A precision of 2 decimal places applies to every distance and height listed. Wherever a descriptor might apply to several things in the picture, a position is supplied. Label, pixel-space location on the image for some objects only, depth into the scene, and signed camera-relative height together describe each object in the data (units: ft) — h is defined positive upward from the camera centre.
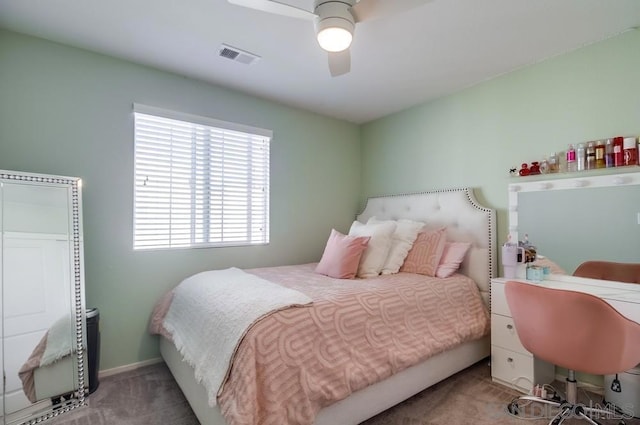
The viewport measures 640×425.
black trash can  6.82 -3.03
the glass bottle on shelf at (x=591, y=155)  6.90 +1.29
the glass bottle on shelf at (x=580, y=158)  7.04 +1.25
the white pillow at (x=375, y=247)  8.08 -0.94
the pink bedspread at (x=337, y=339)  4.22 -2.24
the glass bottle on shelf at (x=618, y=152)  6.50 +1.28
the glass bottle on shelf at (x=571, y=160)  7.22 +1.24
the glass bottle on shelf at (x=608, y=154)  6.66 +1.28
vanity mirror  6.49 -0.12
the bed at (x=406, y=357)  4.75 -2.72
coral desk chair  4.67 -1.97
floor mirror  5.83 -1.70
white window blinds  8.17 +0.95
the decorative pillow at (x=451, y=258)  8.25 -1.25
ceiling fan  4.66 +3.20
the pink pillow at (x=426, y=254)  8.33 -1.14
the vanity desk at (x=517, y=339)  6.51 -2.96
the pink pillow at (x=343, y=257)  7.80 -1.15
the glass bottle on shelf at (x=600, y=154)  6.78 +1.29
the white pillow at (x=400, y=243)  8.54 -0.88
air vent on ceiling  7.27 +3.93
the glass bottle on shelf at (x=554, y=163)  7.52 +1.21
